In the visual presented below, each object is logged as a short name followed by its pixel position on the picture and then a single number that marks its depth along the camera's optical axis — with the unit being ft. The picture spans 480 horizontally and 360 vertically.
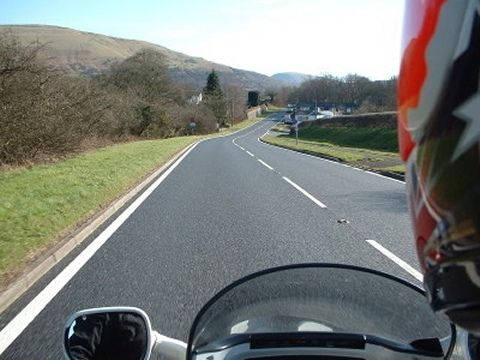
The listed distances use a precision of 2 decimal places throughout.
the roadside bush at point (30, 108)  55.42
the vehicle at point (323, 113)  318.75
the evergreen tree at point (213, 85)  383.86
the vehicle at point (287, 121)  357.41
